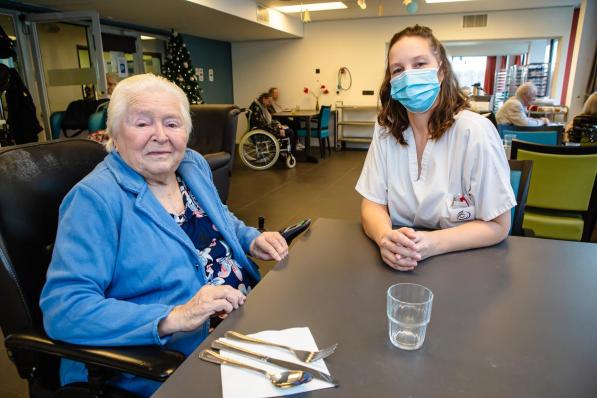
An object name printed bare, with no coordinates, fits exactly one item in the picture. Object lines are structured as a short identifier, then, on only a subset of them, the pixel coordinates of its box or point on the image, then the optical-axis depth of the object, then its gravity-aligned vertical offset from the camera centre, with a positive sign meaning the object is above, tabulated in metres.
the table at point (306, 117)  7.23 -0.48
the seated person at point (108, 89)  3.36 +0.03
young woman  1.22 -0.23
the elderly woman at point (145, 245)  0.89 -0.40
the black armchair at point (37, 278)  0.82 -0.44
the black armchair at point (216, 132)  3.41 -0.34
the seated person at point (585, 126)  3.26 -0.30
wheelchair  6.53 -0.95
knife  0.65 -0.45
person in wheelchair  6.65 -0.51
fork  0.70 -0.45
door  4.95 +0.44
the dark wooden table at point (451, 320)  0.64 -0.45
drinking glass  0.74 -0.43
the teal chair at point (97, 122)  4.12 -0.30
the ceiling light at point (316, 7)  6.75 +1.43
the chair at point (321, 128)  7.34 -0.68
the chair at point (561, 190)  2.16 -0.55
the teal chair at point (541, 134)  3.15 -0.35
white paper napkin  0.63 -0.46
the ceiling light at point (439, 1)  6.54 +1.43
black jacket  4.90 -0.23
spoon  0.64 -0.46
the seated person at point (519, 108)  4.79 -0.21
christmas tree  7.17 +0.45
